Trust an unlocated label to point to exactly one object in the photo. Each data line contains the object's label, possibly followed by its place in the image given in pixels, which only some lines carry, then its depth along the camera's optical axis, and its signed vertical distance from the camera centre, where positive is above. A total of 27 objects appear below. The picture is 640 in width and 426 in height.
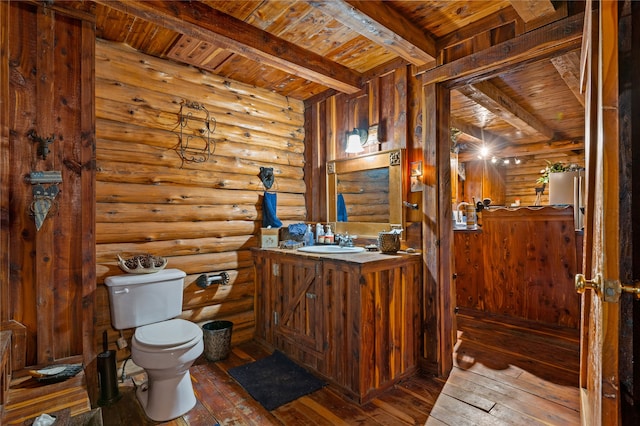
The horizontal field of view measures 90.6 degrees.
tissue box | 3.20 -0.28
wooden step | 1.53 -0.97
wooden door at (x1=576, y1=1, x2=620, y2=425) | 0.84 -0.01
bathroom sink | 2.64 -0.34
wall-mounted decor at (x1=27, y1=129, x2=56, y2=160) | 1.99 +0.45
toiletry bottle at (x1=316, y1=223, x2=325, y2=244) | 3.25 -0.25
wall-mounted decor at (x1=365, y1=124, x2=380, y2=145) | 2.97 +0.70
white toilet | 1.98 -0.82
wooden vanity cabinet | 2.19 -0.82
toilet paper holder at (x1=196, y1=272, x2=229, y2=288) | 2.90 -0.63
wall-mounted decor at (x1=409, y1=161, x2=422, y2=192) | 2.66 +0.29
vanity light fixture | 3.07 +0.68
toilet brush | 2.15 -1.14
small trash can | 2.79 -1.17
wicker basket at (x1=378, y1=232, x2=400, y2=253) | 2.58 -0.27
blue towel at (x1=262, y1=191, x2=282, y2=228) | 3.30 -0.04
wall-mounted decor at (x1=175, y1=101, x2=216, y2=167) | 2.87 +0.73
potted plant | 4.70 +0.38
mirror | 2.83 +0.17
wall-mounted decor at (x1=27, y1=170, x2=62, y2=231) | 1.96 +0.13
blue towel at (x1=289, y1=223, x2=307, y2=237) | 3.20 -0.20
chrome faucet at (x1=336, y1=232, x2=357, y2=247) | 2.95 -0.29
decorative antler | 2.40 -0.40
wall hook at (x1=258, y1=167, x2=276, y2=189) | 3.35 +0.37
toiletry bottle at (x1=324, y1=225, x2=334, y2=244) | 3.23 -0.29
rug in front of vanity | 2.23 -1.31
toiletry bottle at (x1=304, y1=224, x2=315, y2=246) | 3.24 -0.29
